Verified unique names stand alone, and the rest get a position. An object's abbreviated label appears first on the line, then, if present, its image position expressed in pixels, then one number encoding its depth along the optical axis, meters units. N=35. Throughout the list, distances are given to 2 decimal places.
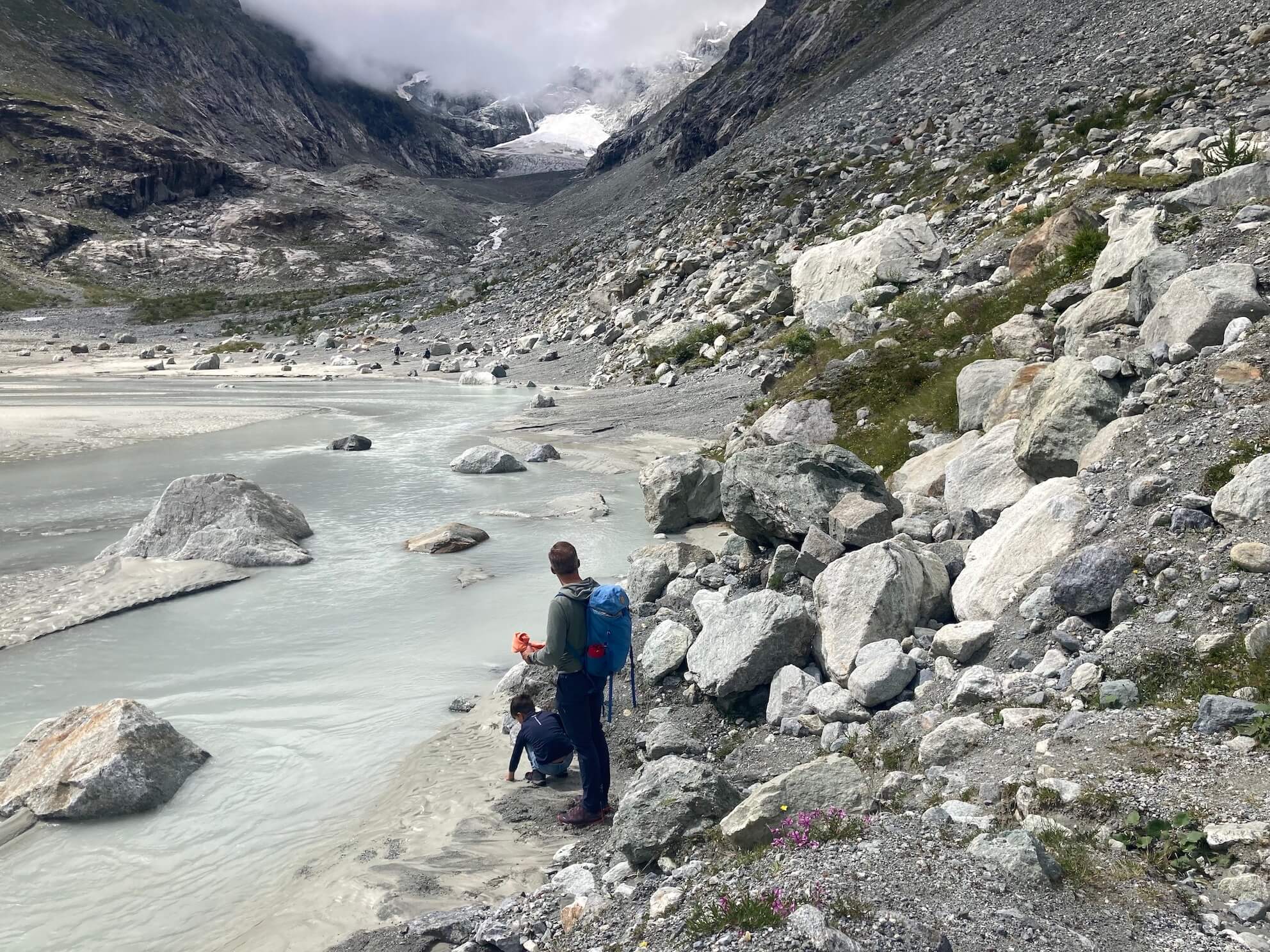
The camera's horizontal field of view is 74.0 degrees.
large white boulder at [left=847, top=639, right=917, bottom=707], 7.10
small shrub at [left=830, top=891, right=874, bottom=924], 4.05
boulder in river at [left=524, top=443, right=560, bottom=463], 24.11
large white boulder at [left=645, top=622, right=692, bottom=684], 8.99
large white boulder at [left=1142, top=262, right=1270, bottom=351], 9.78
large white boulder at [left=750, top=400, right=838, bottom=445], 17.16
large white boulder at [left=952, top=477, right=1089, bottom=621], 7.71
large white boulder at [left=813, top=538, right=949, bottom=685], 7.81
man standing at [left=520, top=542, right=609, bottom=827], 6.96
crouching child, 7.79
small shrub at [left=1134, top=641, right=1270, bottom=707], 5.41
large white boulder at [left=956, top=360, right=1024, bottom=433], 13.60
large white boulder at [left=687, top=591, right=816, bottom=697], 8.10
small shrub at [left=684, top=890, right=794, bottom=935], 4.14
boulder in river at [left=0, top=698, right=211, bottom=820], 7.23
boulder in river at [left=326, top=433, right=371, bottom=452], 26.91
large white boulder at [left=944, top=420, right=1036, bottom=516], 10.02
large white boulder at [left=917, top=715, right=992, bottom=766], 5.80
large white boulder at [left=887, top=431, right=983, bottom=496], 11.89
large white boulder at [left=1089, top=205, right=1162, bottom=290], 13.63
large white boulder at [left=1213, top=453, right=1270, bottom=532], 6.51
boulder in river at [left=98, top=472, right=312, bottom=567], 14.85
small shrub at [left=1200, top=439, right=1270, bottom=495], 7.29
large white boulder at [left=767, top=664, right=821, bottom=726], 7.64
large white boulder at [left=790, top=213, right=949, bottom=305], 24.30
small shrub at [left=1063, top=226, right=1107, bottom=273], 16.62
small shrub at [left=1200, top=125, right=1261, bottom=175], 17.69
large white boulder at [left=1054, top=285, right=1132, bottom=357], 12.69
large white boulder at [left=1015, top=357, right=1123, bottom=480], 9.52
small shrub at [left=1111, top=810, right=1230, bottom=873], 4.16
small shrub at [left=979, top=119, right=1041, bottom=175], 32.16
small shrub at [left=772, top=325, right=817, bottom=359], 23.88
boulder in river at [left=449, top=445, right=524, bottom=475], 22.94
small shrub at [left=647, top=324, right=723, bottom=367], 32.59
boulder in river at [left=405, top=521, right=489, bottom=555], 15.84
